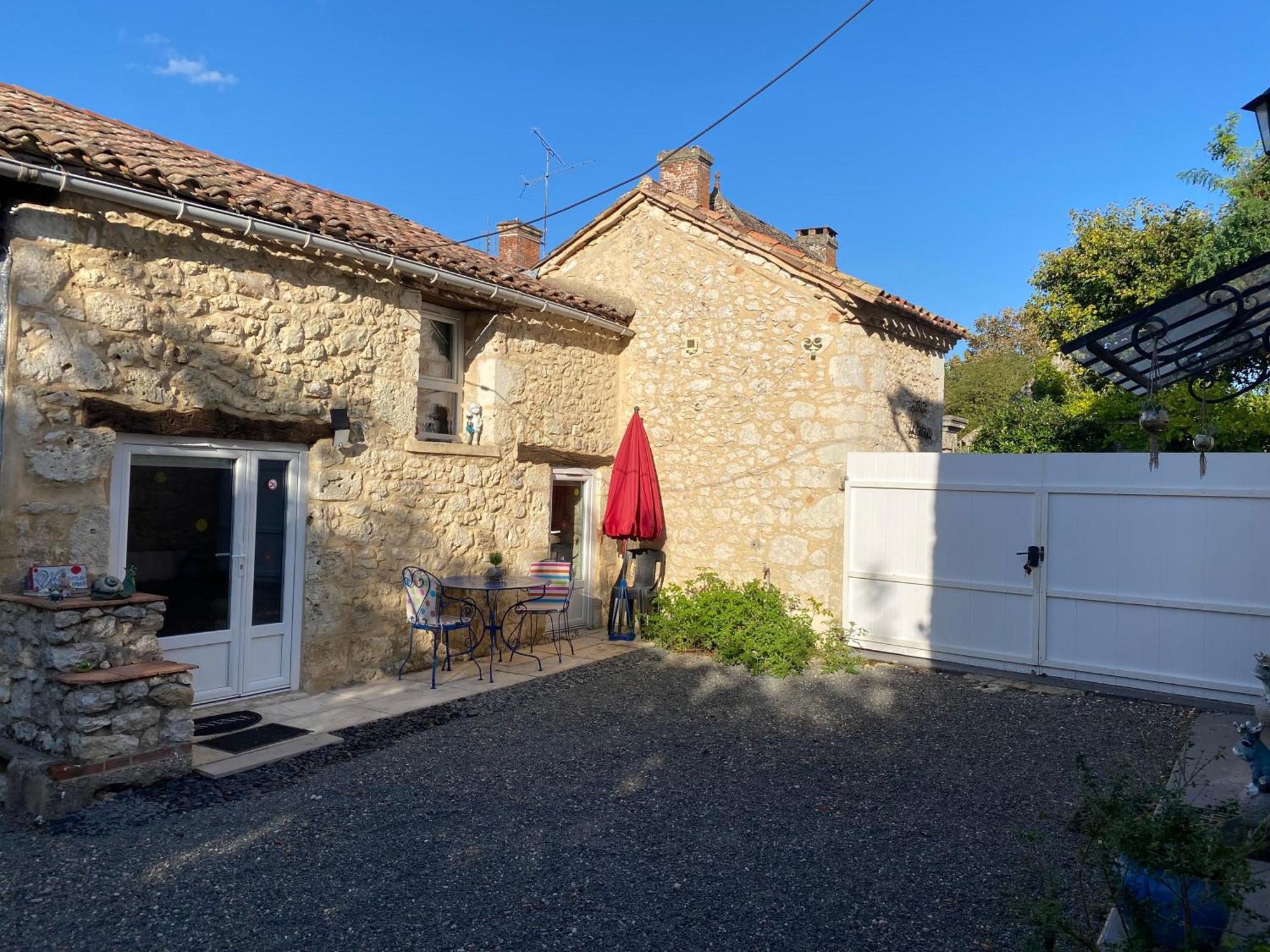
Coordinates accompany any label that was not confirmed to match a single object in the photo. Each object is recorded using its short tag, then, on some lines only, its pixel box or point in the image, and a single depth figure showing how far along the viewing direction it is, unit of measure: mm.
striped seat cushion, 7949
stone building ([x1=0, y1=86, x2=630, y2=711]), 5086
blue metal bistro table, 7246
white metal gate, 6727
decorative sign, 4824
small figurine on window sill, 8312
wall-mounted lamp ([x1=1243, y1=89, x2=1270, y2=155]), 3756
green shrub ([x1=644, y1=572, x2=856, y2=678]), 8164
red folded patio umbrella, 8977
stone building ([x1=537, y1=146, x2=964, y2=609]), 8781
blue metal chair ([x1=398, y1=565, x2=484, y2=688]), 6953
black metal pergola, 4543
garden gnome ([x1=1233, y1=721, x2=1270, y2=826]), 3541
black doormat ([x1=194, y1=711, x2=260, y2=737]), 5680
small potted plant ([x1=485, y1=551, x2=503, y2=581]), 7426
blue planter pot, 2574
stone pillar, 4371
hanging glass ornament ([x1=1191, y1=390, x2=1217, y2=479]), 6301
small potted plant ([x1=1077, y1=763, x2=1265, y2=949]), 2402
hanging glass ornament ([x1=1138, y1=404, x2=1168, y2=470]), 5352
